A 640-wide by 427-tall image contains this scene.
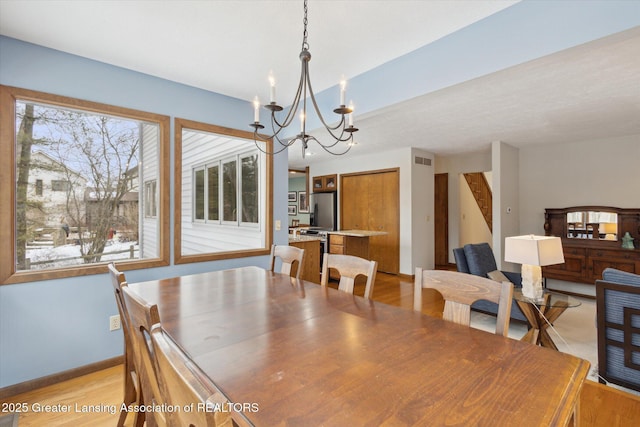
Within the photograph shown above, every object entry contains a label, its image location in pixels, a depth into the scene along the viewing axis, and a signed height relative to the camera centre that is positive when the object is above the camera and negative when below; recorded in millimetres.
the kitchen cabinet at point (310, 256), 4185 -640
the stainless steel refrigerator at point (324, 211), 7000 +23
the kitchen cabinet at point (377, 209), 5805 +56
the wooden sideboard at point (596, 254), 4227 -658
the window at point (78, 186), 2125 +235
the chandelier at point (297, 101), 1561 +617
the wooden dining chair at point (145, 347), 852 -435
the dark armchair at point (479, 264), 3360 -659
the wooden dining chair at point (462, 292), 1203 -367
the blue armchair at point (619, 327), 1934 -792
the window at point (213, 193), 4441 +306
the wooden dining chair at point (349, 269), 1757 -360
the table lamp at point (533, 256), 2336 -365
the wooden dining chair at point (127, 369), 1377 -809
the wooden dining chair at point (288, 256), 2246 -354
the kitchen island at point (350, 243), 4883 -524
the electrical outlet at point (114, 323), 2445 -906
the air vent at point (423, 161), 5625 +984
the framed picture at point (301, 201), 9047 +325
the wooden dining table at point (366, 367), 736 -494
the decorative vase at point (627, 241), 4277 -457
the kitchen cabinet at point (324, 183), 7023 +704
